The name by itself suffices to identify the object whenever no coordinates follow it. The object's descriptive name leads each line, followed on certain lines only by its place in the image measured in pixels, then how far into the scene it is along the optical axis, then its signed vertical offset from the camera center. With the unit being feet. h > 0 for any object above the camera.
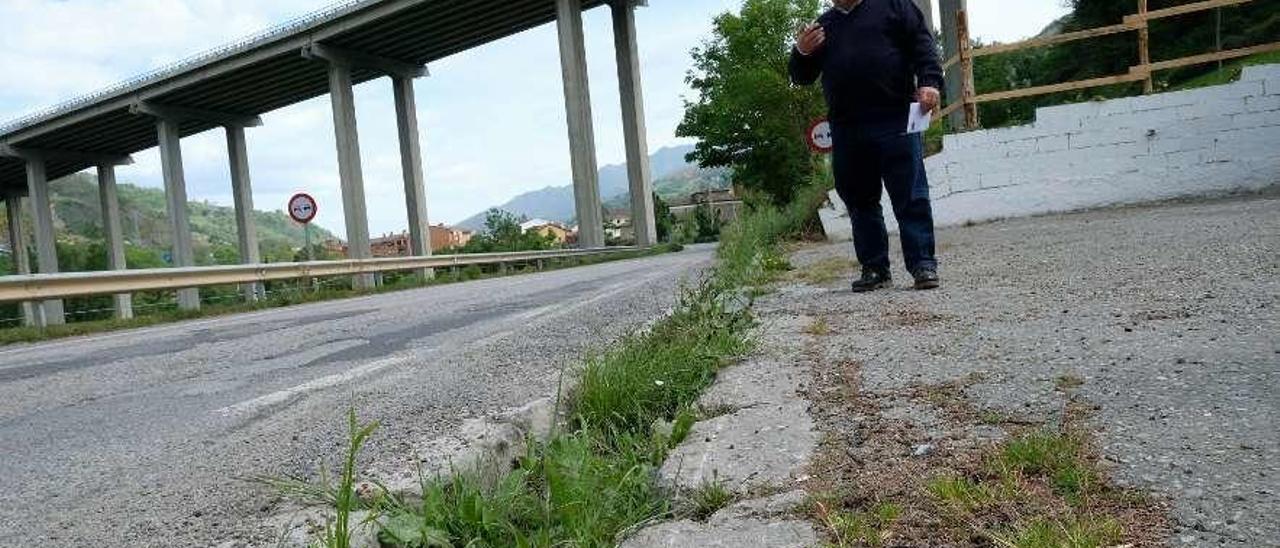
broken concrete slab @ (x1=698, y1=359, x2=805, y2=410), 7.36 -1.61
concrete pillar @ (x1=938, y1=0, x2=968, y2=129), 39.19 +13.31
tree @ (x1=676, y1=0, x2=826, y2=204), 119.96 +17.64
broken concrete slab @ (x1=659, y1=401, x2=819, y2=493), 5.36 -1.66
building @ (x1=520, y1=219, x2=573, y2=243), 462.72 +7.20
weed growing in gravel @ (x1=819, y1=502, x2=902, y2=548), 4.13 -1.66
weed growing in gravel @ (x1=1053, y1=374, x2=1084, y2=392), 6.56 -1.59
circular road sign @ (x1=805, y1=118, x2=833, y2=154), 44.98 +4.29
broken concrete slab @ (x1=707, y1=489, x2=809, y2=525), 4.70 -1.69
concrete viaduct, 125.90 +32.43
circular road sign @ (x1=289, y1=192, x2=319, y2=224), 66.54 +4.85
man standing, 15.40 +2.01
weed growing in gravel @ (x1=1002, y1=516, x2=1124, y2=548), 3.76 -1.63
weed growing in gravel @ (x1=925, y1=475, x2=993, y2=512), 4.36 -1.62
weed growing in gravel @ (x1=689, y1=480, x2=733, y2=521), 5.05 -1.73
